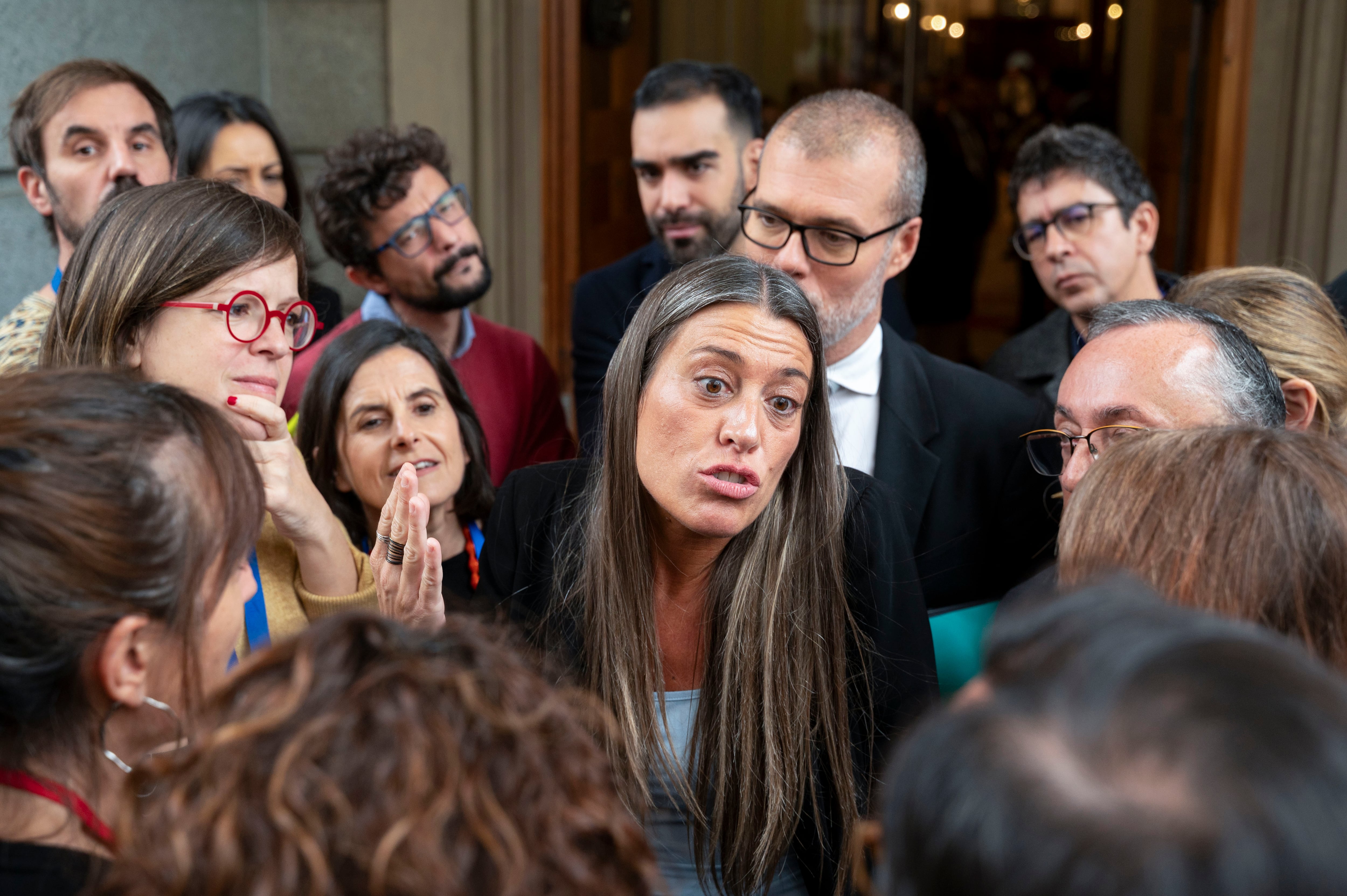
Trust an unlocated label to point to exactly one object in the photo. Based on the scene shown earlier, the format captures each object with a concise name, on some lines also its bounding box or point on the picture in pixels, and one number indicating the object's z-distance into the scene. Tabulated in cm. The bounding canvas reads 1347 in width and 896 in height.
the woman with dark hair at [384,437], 243
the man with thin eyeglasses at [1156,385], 193
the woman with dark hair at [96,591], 107
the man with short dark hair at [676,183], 351
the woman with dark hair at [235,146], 324
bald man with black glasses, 247
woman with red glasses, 186
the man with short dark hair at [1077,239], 311
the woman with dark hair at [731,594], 181
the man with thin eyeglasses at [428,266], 308
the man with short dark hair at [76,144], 280
